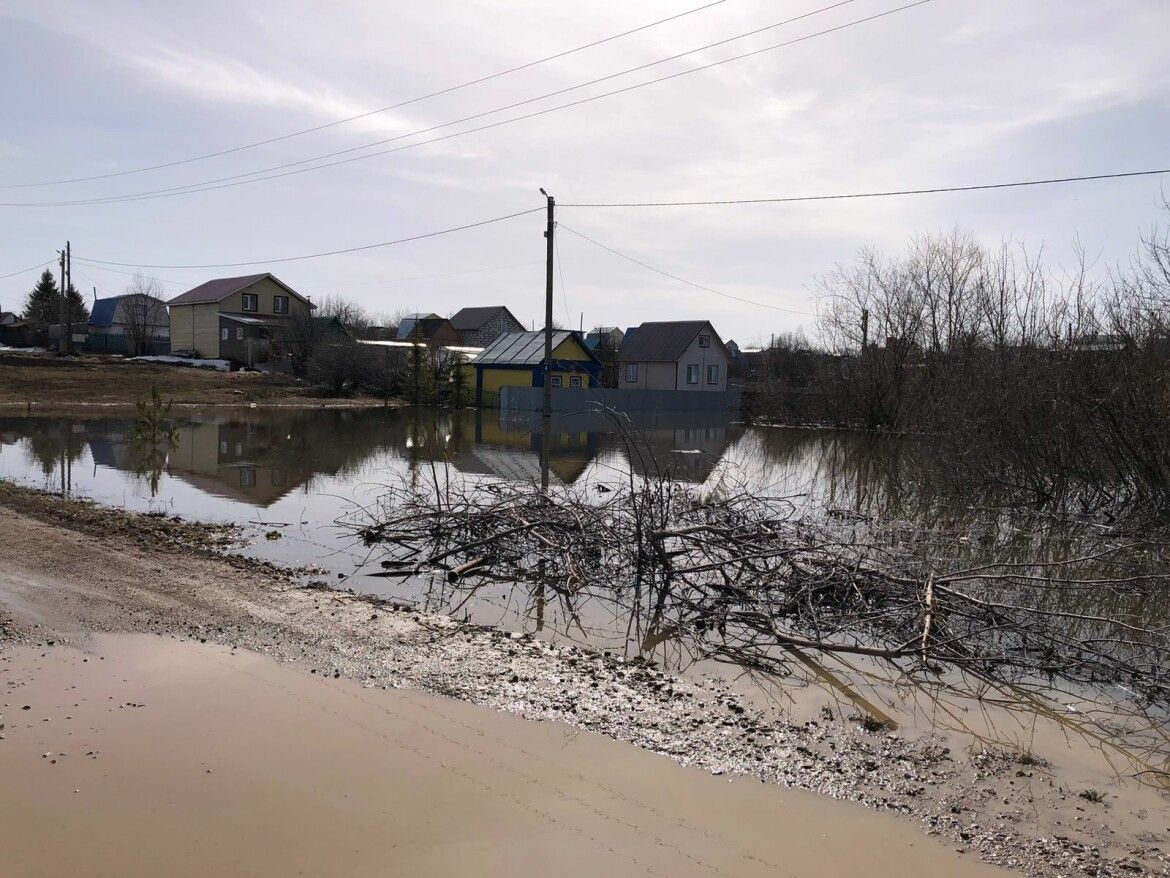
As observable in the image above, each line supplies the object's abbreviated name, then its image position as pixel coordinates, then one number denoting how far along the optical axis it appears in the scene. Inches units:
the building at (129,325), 2581.2
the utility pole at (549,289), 1246.3
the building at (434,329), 3179.1
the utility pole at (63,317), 2258.9
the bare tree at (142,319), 2559.1
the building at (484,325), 3373.5
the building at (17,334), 2723.9
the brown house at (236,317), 2475.4
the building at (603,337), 2795.0
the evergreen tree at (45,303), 3011.8
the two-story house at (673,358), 2388.0
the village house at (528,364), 1964.8
